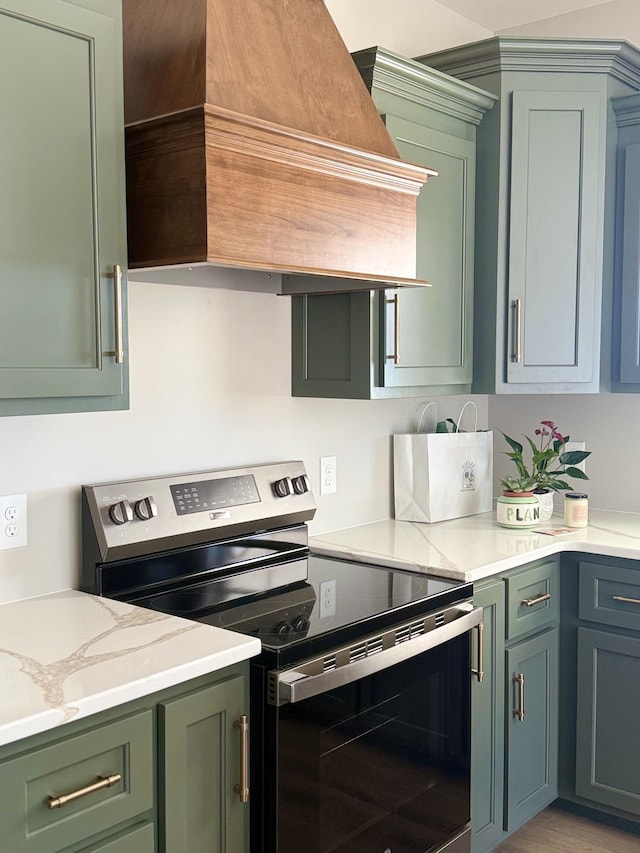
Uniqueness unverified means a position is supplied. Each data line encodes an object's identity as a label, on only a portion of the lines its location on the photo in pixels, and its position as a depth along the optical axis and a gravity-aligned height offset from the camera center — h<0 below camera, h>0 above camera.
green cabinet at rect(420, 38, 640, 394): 2.79 +0.51
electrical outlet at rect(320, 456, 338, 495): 2.76 -0.33
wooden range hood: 1.79 +0.47
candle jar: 2.91 -0.46
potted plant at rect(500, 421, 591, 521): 2.95 -0.34
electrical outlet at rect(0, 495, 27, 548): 1.94 -0.33
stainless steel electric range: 1.75 -0.59
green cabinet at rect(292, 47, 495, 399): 2.50 +0.19
